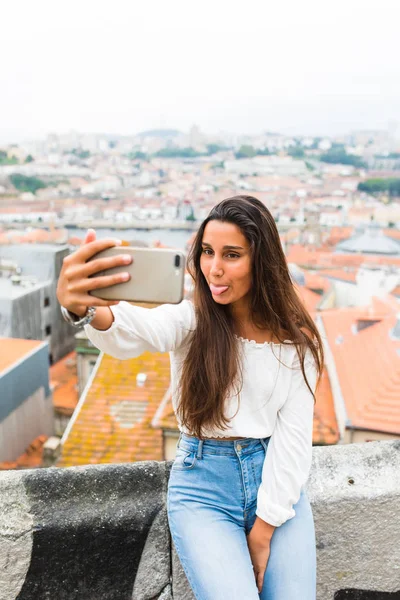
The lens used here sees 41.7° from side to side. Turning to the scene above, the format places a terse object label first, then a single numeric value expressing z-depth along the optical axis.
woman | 1.08
